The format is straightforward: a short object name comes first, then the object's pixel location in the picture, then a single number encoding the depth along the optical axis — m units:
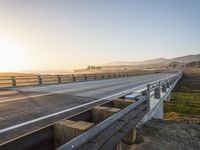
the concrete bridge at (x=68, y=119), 2.78
